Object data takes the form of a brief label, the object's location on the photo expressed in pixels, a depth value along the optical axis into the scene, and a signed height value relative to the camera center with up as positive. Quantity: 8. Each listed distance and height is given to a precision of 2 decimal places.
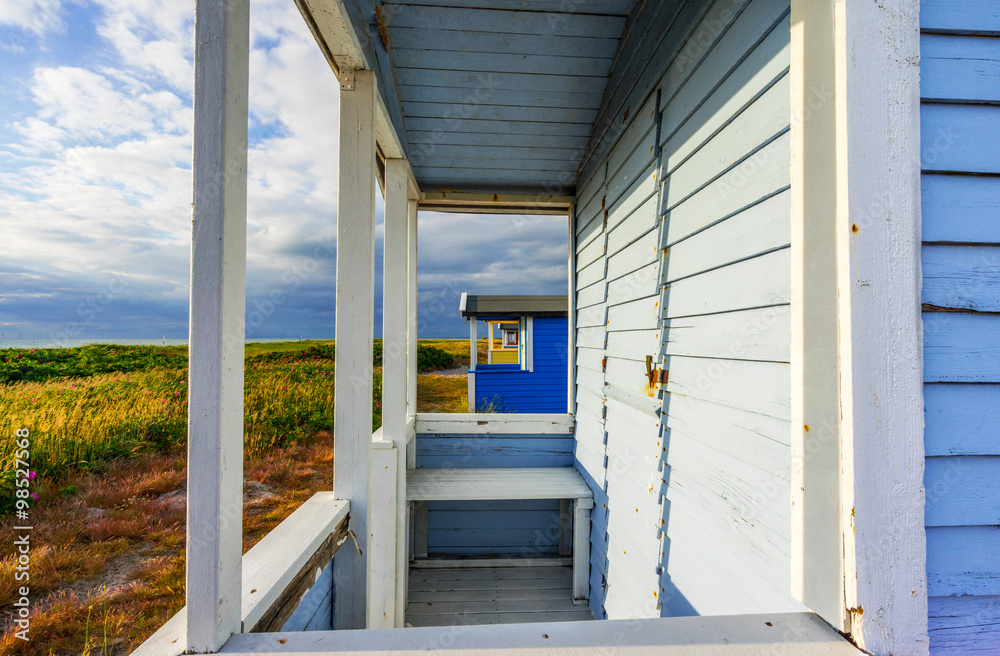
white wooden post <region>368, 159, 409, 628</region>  2.03 -0.12
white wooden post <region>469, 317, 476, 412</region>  7.11 -0.15
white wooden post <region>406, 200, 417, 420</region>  2.94 +0.15
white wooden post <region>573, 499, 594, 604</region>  2.60 -1.39
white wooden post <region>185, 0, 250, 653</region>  0.58 +0.00
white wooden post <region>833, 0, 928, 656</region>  0.64 +0.02
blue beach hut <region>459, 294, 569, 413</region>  6.80 -0.55
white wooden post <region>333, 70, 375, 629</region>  1.30 +0.04
